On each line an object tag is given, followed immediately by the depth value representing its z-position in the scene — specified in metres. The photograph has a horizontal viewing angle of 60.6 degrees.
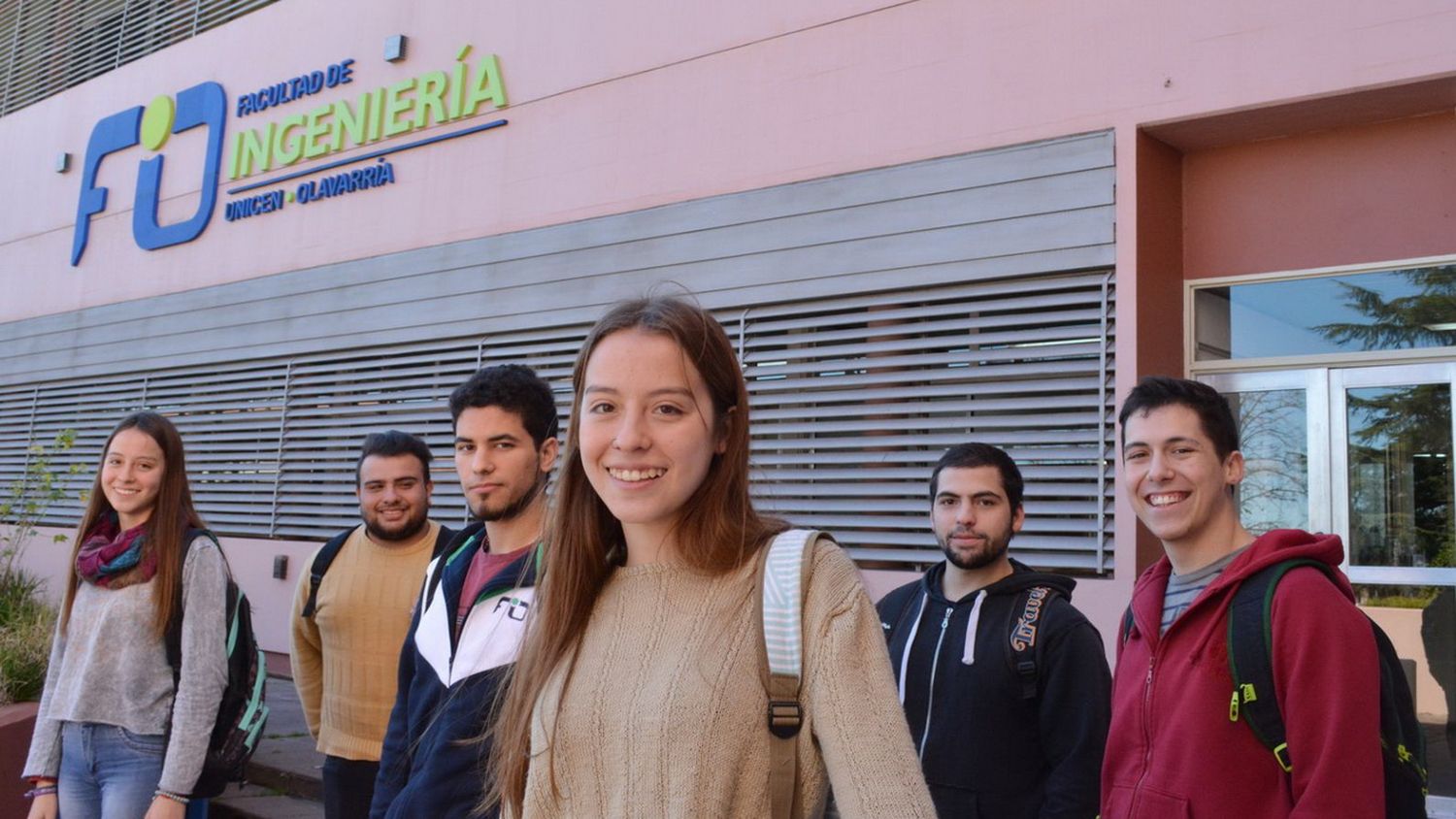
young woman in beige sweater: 1.89
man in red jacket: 2.61
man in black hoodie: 3.76
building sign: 11.70
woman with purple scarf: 4.19
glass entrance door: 6.76
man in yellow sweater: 4.54
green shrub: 7.29
